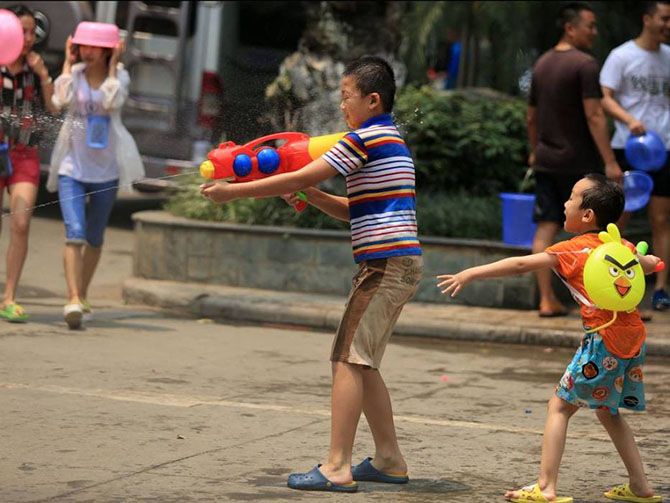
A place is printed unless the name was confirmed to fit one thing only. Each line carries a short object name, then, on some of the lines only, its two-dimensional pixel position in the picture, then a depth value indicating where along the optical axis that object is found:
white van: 22.27
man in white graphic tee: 15.86
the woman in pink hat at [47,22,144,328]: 14.42
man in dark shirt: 15.35
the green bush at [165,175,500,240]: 17.43
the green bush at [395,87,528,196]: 19.14
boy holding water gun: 8.36
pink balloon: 13.25
